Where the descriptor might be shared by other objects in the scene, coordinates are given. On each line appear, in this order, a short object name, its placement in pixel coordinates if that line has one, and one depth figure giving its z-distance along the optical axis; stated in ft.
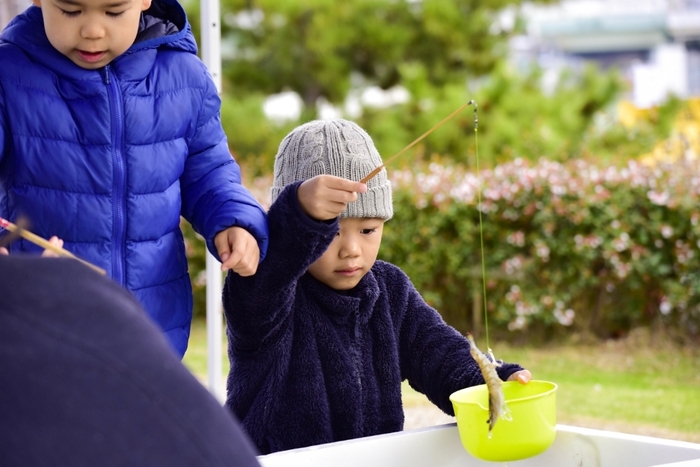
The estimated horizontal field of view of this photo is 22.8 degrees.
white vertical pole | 10.40
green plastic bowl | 7.32
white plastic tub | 7.10
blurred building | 74.99
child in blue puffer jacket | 7.70
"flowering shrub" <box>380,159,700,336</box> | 18.02
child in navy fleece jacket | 8.00
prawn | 7.28
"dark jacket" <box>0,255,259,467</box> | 3.82
